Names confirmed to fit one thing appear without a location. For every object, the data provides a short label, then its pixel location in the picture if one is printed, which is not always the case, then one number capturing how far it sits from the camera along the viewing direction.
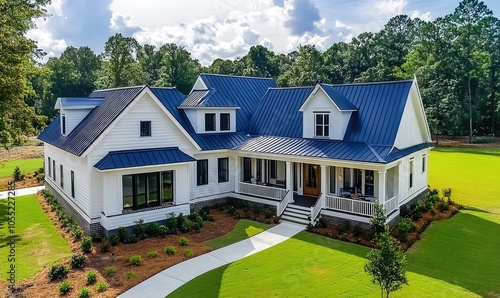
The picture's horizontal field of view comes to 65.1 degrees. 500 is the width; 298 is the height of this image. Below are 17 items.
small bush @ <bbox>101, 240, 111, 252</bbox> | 16.80
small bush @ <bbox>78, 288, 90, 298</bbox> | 12.73
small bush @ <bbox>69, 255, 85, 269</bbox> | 15.12
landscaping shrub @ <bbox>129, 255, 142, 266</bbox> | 15.39
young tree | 11.22
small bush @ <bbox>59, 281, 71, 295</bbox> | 13.06
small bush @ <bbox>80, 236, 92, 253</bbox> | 16.70
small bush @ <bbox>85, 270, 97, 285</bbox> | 13.80
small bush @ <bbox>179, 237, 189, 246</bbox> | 17.58
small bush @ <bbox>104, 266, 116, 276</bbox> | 14.47
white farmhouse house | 18.98
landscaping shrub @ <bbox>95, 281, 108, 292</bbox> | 13.24
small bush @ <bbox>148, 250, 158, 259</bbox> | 16.09
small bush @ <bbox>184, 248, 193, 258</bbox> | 16.27
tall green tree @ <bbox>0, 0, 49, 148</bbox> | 16.62
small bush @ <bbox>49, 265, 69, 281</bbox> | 14.20
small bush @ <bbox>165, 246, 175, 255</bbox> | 16.44
